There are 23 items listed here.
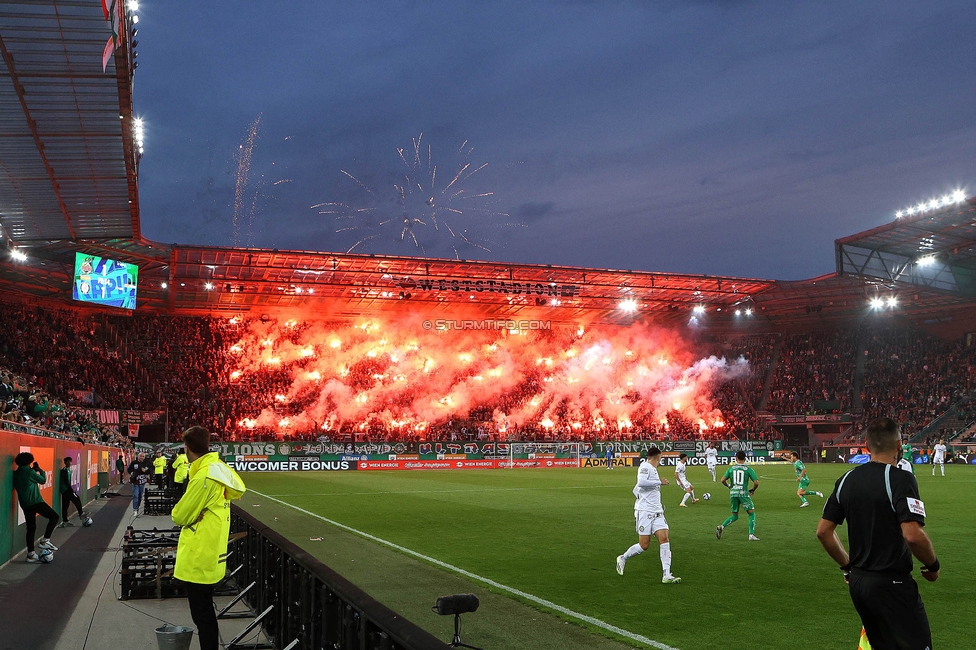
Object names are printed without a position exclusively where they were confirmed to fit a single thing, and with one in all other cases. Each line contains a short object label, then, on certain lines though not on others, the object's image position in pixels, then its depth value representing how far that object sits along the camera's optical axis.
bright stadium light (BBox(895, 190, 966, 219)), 39.31
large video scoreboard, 41.25
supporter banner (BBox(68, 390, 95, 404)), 50.69
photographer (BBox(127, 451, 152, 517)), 23.06
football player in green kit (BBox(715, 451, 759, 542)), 15.80
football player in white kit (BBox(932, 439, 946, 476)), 38.84
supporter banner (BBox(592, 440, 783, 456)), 59.56
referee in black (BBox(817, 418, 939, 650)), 4.76
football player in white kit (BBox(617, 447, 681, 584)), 11.52
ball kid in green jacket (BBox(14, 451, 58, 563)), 13.44
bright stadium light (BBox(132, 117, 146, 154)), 27.28
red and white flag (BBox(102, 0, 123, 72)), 18.28
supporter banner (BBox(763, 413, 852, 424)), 63.53
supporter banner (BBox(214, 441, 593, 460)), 48.78
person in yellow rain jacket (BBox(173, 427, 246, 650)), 6.50
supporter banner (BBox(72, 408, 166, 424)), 50.81
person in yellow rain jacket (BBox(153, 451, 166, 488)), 26.69
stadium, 9.90
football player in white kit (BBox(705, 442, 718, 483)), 32.59
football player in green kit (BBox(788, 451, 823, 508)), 22.69
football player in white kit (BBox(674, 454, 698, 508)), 22.29
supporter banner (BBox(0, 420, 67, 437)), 13.48
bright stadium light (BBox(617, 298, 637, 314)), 60.74
